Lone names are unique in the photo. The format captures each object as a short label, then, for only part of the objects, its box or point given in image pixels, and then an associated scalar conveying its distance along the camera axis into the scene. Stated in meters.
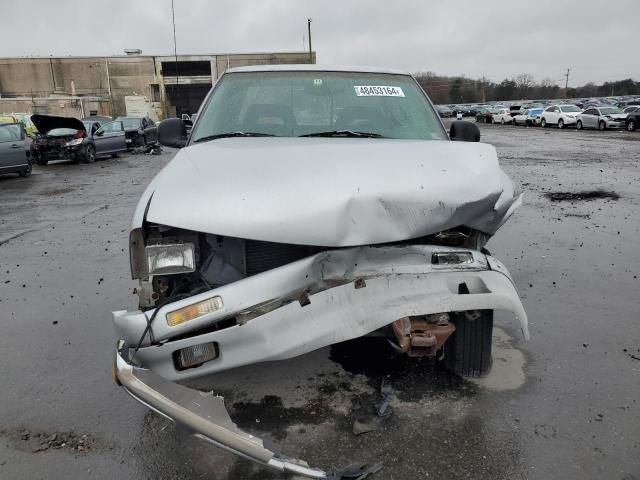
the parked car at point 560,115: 32.50
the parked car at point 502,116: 41.99
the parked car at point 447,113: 53.58
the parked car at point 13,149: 14.27
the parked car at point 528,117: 37.06
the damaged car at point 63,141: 17.97
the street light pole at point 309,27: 47.37
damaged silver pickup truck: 2.35
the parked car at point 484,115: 45.71
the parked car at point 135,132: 22.54
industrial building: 53.62
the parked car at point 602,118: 29.44
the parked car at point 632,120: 28.36
